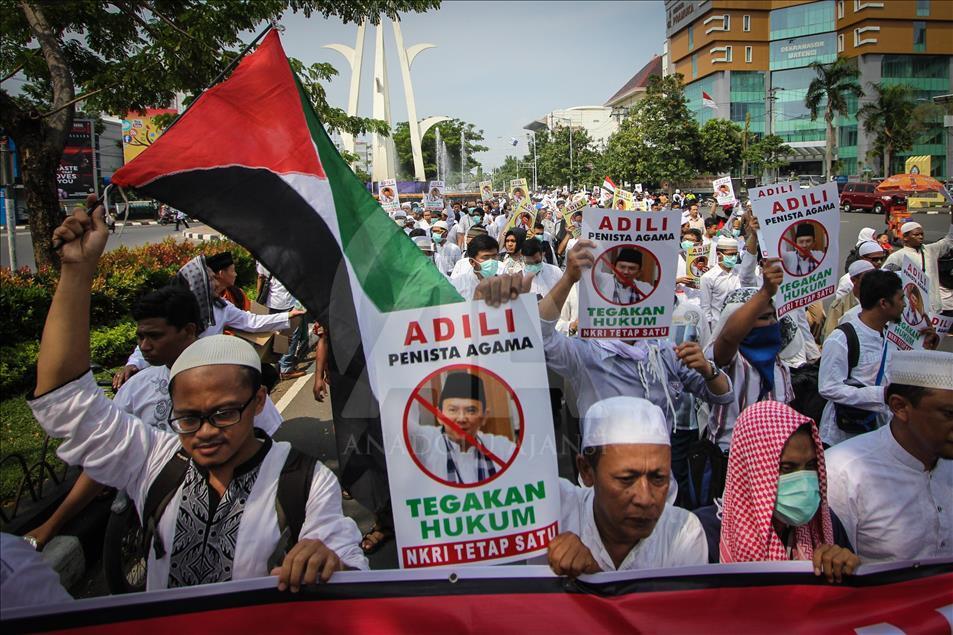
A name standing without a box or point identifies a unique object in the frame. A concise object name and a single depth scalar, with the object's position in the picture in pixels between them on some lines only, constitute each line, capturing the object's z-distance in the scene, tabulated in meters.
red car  35.91
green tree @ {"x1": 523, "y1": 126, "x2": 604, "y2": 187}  57.75
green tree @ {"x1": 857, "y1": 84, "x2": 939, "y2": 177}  55.28
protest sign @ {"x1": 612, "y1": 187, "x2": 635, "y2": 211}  11.51
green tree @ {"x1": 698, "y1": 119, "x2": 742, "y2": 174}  41.38
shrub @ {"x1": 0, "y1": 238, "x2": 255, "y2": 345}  7.08
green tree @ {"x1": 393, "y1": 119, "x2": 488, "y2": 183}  88.88
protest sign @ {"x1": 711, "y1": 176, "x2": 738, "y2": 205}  14.07
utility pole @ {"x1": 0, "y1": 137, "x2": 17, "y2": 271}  8.45
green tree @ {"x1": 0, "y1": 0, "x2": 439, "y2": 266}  7.19
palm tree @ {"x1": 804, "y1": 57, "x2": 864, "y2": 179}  53.88
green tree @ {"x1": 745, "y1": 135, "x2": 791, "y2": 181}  49.50
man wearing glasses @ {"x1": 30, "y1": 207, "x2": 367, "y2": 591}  1.98
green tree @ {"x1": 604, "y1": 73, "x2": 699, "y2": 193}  38.66
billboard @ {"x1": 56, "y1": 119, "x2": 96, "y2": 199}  39.28
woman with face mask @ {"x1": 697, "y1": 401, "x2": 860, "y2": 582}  2.22
